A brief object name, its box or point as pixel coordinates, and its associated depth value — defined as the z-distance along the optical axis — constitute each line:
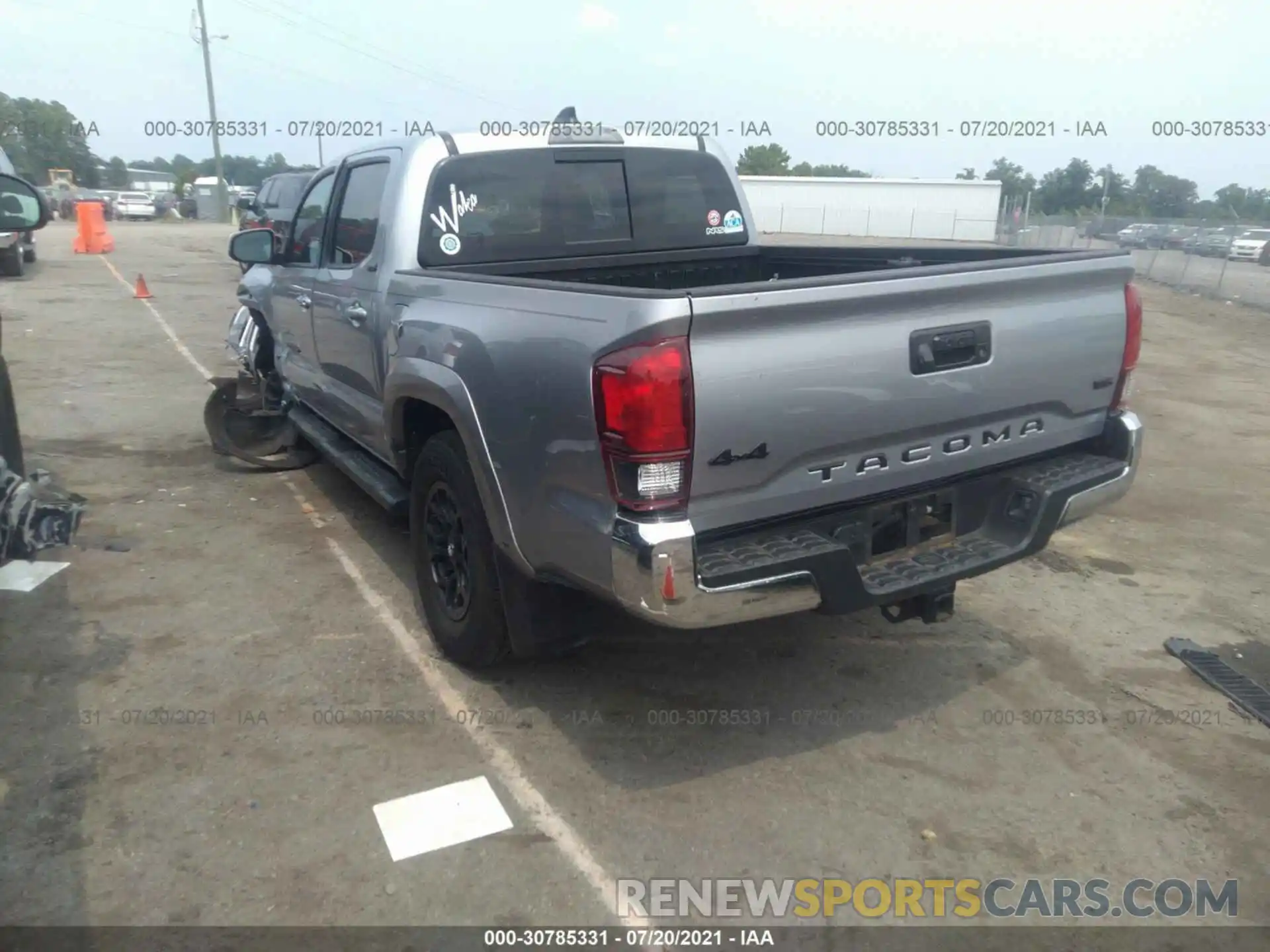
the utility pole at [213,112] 41.47
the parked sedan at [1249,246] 21.23
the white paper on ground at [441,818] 2.94
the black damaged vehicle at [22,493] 3.04
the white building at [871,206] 45.47
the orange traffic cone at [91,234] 26.08
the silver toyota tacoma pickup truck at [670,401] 2.71
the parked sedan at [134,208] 48.50
